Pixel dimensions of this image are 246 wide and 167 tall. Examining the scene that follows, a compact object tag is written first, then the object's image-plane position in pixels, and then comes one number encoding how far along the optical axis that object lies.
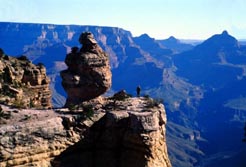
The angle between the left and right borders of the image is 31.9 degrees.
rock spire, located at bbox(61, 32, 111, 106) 52.78
